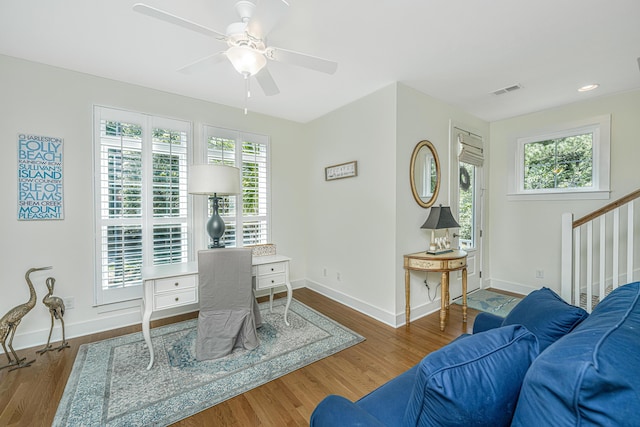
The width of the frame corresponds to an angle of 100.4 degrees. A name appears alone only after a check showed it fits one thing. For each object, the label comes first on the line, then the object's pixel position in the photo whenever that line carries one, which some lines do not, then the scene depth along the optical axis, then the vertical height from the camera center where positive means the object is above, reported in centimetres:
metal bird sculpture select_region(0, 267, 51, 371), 209 -90
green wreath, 378 +44
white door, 359 +18
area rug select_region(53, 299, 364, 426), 171 -127
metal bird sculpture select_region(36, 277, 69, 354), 237 -87
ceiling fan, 143 +106
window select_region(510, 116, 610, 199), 325 +64
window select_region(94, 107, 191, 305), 278 +15
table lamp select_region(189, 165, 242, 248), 254 +27
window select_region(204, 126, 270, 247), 346 +39
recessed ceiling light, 294 +138
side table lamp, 296 -13
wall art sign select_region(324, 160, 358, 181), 342 +54
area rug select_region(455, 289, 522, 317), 332 -123
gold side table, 279 -60
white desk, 217 -66
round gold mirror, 310 +44
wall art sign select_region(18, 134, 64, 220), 243 +32
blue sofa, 54 -43
